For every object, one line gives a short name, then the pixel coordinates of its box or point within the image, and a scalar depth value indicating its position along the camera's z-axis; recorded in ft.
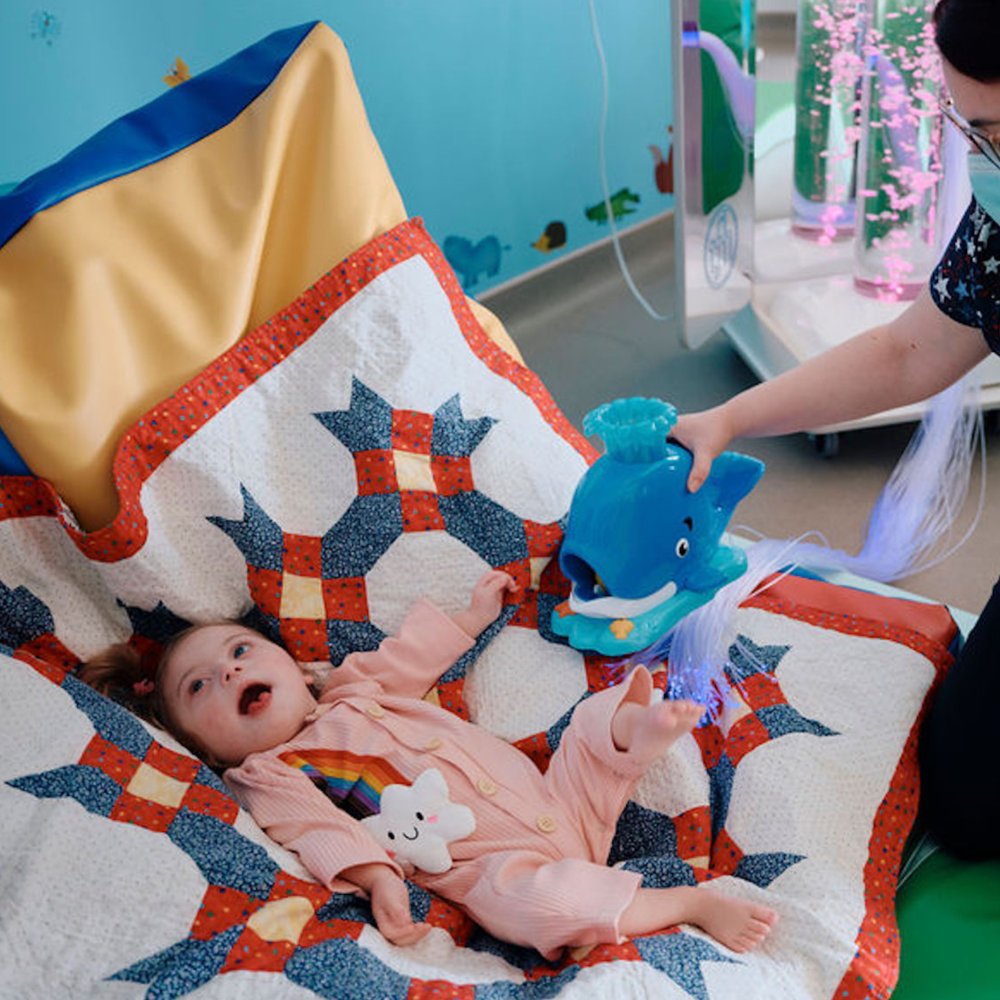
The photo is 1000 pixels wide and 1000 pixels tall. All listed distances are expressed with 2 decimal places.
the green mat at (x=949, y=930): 3.39
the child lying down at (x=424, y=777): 3.43
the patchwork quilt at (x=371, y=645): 3.24
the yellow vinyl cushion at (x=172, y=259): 4.06
